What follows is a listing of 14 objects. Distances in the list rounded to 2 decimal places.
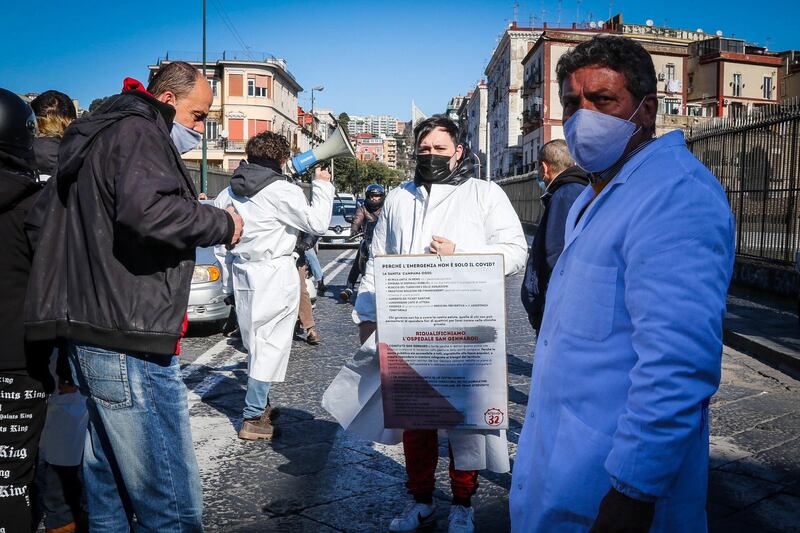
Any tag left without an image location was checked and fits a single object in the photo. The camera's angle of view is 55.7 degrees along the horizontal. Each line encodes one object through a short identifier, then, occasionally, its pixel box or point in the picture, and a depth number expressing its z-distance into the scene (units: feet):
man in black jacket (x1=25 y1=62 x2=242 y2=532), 7.72
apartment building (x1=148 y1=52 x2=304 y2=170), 240.32
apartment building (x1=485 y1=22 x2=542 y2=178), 233.96
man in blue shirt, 4.91
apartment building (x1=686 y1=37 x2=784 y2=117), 217.97
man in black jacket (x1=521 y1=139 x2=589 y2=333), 12.62
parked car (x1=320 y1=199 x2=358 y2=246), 74.74
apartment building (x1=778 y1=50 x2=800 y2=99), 226.79
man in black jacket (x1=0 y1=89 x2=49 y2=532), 8.64
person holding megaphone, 16.37
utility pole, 84.90
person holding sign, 11.57
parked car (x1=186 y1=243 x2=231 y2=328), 28.32
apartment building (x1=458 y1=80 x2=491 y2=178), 366.02
